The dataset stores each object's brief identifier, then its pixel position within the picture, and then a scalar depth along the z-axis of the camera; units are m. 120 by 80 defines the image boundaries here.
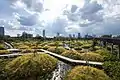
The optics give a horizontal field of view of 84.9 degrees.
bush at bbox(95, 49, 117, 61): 7.57
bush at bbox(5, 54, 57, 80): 5.86
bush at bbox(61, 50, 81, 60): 8.35
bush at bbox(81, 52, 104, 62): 7.77
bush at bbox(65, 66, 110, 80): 4.92
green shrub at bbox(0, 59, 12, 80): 5.81
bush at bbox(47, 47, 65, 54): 11.16
